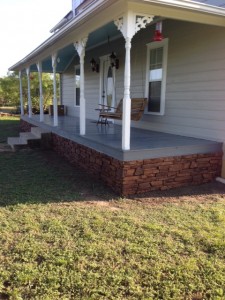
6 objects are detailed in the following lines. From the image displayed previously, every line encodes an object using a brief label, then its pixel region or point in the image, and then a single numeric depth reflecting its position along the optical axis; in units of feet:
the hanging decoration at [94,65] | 29.73
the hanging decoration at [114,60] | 26.00
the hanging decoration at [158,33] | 15.66
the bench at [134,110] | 19.85
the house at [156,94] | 13.51
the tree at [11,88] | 68.44
